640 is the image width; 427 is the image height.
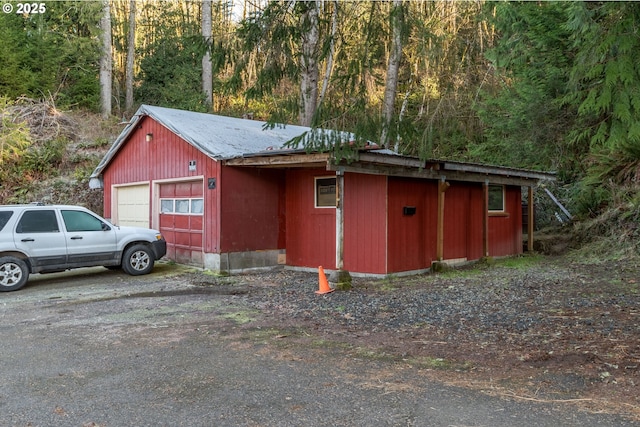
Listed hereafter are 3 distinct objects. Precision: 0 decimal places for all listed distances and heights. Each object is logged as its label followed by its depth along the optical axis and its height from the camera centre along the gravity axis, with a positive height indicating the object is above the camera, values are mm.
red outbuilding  10539 +213
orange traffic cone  8664 -1327
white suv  9352 -667
